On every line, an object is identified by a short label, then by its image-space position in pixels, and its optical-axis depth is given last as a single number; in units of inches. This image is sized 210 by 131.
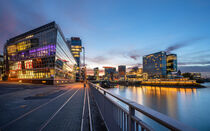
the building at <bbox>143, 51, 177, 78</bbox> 5753.0
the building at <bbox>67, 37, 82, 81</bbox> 6131.9
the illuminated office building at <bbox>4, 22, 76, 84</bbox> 1599.4
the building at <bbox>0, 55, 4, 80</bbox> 2886.3
